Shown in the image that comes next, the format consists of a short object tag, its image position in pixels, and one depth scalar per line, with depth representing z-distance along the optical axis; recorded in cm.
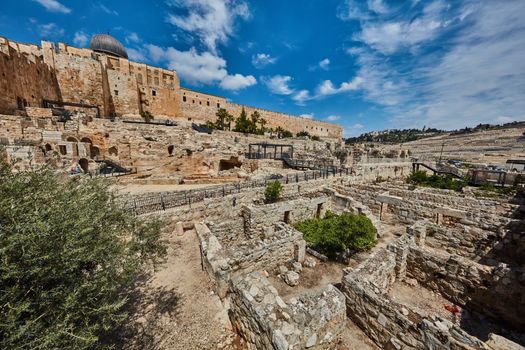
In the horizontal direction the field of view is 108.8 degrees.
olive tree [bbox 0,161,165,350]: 199
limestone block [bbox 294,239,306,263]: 688
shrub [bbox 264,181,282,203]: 1191
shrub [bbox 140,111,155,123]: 3190
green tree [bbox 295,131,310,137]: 5197
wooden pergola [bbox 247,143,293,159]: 2267
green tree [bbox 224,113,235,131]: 3952
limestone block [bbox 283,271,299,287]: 588
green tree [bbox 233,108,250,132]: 3609
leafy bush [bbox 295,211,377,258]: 744
